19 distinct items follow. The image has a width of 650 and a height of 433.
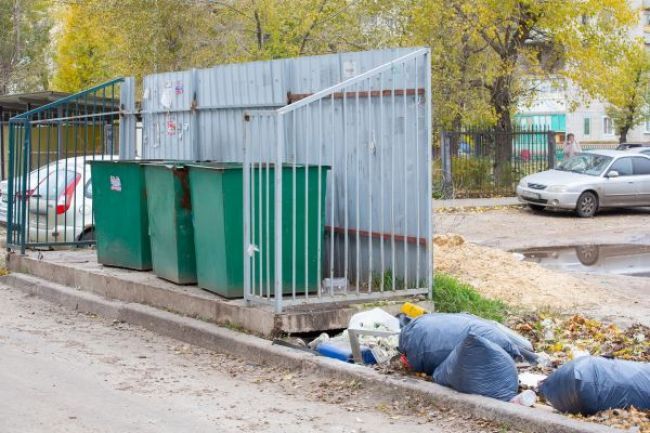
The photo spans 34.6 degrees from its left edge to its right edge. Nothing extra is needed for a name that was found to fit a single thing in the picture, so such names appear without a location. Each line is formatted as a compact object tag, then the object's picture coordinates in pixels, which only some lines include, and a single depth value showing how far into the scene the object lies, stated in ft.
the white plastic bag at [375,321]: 26.50
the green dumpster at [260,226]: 28.32
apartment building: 228.22
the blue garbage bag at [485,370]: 21.48
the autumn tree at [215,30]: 86.74
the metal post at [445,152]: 93.17
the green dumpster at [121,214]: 36.37
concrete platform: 27.58
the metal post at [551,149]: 95.71
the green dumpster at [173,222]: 32.58
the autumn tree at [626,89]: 98.03
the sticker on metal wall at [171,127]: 40.73
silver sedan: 75.51
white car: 45.32
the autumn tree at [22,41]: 125.80
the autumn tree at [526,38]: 93.50
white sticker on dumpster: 37.22
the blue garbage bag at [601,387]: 20.06
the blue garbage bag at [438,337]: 23.34
